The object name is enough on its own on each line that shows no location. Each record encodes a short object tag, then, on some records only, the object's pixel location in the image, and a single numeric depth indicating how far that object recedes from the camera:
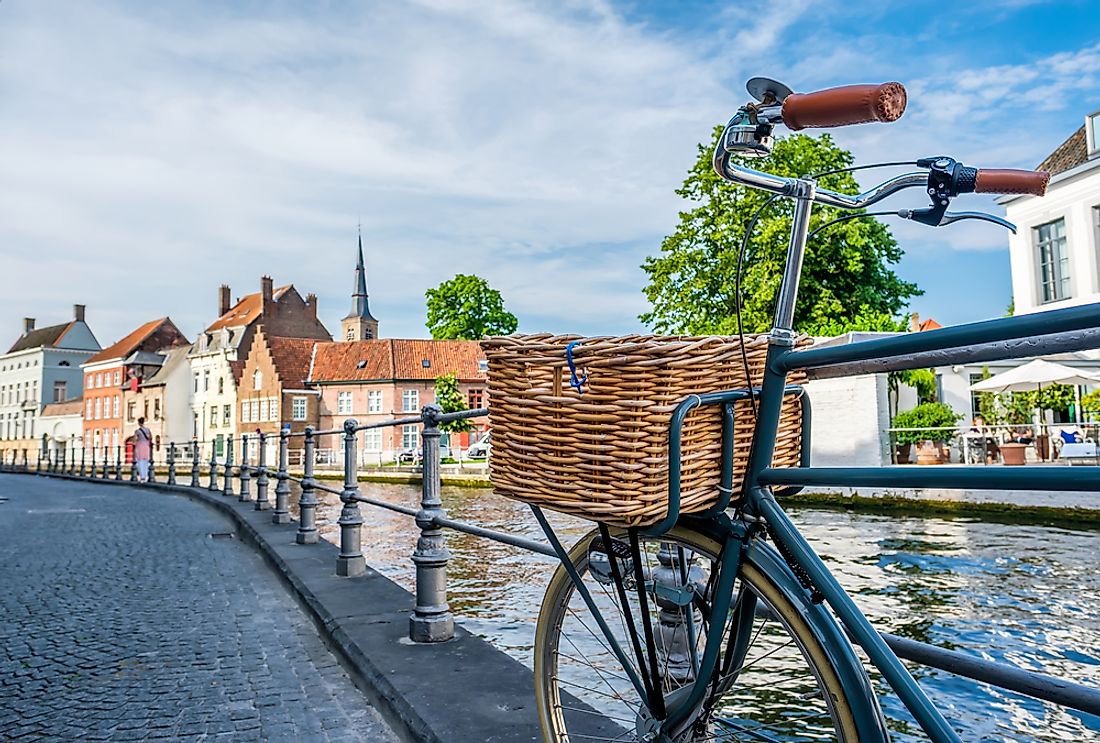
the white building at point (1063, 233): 21.16
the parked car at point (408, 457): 37.66
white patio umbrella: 16.34
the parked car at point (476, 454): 38.10
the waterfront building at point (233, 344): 58.94
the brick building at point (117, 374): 65.06
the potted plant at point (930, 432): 18.28
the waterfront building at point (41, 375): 74.06
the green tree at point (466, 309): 51.75
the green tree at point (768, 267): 26.38
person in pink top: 21.11
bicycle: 1.35
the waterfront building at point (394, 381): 52.81
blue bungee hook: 1.69
